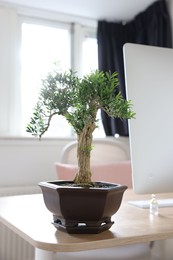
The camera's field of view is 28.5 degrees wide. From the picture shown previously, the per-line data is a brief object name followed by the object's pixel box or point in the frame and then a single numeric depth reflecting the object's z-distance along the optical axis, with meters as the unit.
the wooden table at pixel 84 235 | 0.71
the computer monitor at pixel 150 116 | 1.07
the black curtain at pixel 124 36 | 2.68
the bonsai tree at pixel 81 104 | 0.83
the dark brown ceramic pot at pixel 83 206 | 0.77
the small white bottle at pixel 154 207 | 1.04
